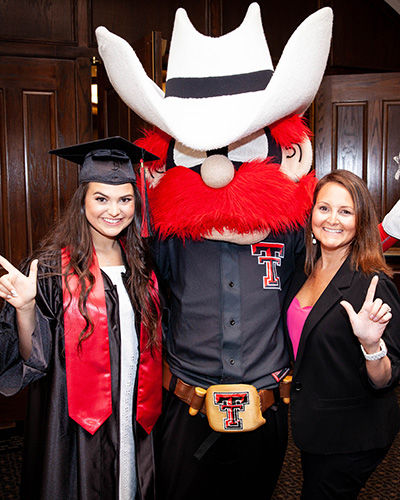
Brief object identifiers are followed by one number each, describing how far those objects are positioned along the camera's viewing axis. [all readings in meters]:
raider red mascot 1.54
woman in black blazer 1.53
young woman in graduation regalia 1.51
